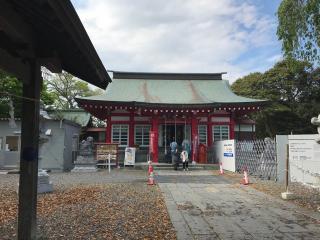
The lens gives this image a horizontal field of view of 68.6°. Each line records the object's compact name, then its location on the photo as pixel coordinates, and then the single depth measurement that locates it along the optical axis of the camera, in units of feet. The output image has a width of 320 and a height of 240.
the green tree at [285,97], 72.69
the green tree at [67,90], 93.29
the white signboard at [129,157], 42.55
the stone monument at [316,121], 19.10
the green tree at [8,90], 48.37
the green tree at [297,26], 16.34
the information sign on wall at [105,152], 42.07
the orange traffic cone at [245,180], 27.66
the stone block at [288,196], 20.78
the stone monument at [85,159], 39.83
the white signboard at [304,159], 26.30
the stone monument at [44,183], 22.87
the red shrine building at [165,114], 44.61
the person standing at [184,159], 39.92
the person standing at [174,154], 40.19
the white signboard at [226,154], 37.88
